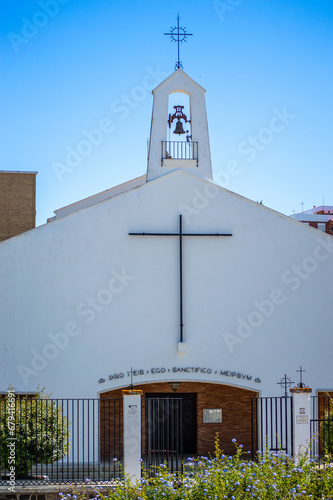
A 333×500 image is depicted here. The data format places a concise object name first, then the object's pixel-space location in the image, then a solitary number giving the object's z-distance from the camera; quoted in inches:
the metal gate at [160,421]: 753.6
